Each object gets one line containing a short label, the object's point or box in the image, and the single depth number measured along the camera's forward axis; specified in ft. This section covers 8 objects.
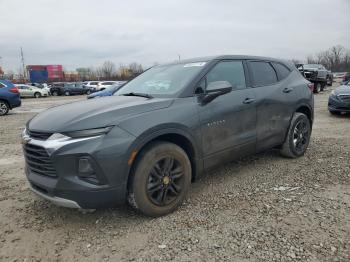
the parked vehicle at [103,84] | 121.49
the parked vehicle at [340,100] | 32.63
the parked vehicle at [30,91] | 106.23
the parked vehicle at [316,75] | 67.56
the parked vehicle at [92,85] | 121.72
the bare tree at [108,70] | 297.37
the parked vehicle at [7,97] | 44.47
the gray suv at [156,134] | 9.49
